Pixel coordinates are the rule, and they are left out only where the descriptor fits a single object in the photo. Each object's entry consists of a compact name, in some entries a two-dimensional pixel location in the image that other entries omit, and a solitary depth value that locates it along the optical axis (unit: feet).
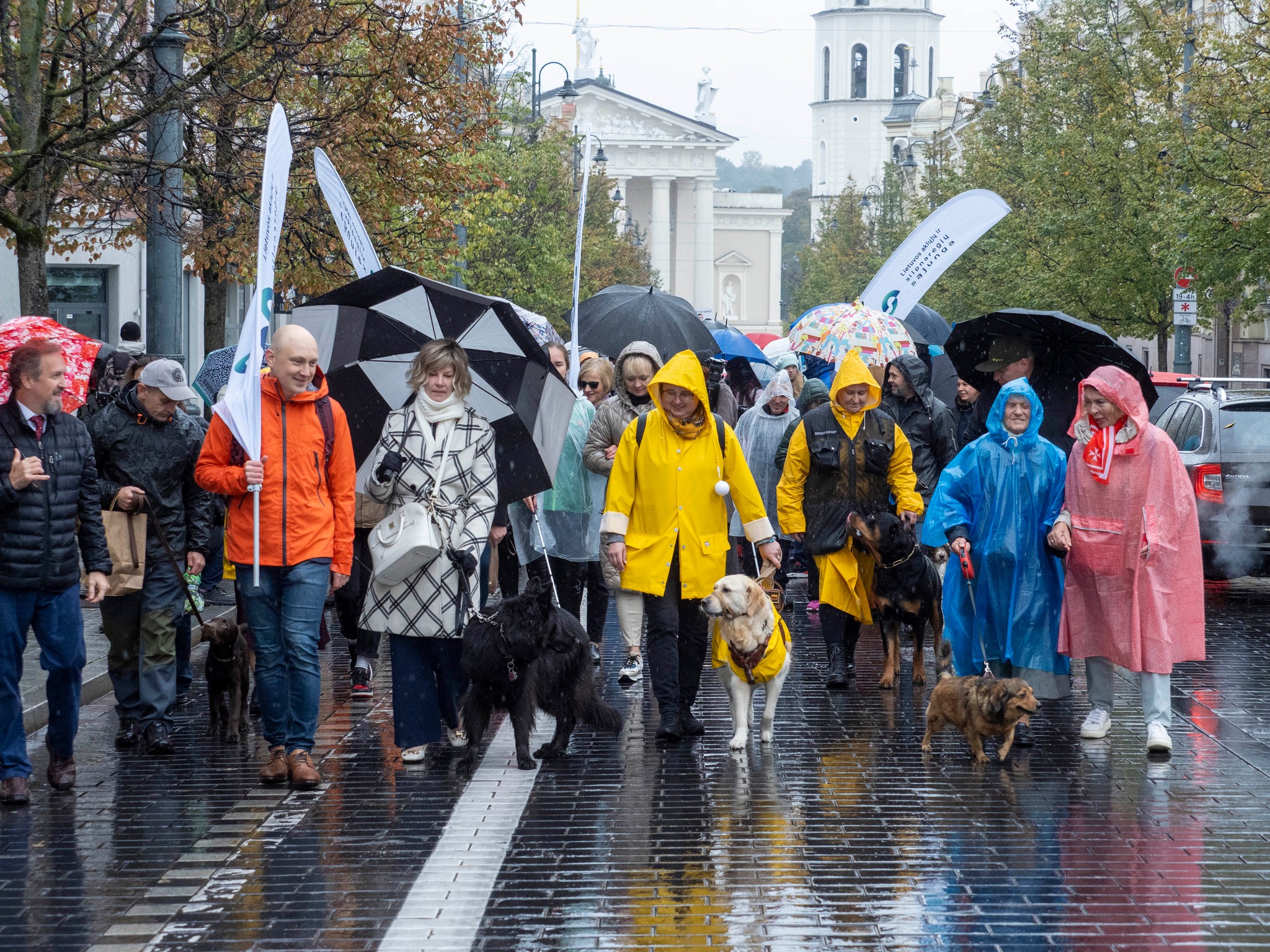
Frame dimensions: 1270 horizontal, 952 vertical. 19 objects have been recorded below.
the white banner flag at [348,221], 61.82
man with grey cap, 53.11
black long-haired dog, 48.96
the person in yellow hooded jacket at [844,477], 61.98
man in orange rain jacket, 47.09
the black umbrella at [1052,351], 64.49
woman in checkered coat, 49.52
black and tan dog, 61.82
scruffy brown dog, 50.75
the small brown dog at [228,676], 54.03
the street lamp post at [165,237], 80.12
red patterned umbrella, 50.52
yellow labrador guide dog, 52.03
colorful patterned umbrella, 78.23
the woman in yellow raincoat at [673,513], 53.67
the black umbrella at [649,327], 87.61
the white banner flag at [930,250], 105.70
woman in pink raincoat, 53.52
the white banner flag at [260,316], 45.37
